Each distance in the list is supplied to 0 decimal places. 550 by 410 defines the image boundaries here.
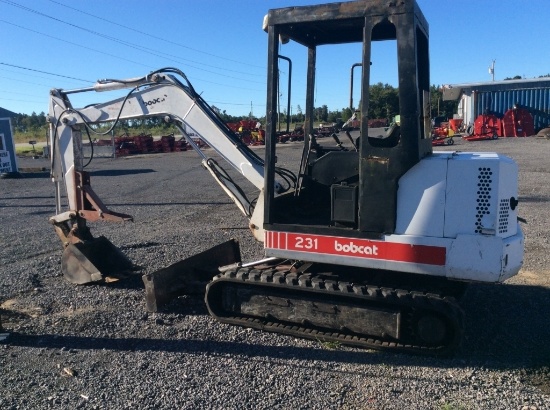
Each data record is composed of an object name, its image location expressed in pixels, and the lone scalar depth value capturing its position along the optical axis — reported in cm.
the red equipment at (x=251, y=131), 3853
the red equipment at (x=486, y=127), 3613
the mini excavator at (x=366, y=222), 481
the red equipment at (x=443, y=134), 3222
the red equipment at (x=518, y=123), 3731
